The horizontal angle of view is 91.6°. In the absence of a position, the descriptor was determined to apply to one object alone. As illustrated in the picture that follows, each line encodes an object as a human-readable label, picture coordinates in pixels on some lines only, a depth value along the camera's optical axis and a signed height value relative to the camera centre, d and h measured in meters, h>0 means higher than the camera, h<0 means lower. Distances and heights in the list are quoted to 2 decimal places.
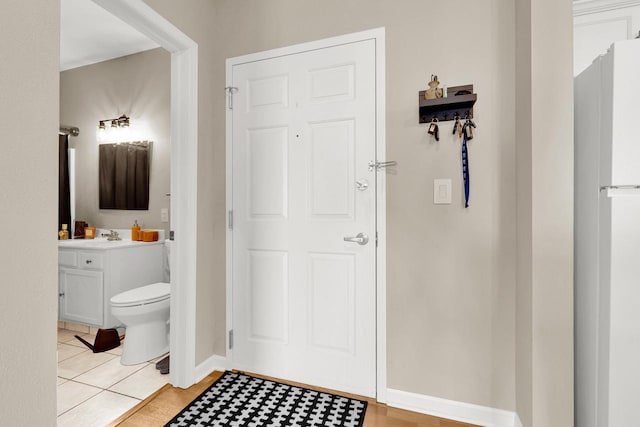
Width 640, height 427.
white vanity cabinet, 2.59 -0.55
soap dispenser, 2.89 -0.19
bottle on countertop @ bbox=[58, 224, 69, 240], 3.11 -0.21
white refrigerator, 1.14 -0.13
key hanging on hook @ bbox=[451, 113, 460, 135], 1.59 +0.46
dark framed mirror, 2.99 +0.37
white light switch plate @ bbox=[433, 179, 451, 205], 1.64 +0.11
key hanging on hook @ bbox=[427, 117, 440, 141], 1.61 +0.44
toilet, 2.18 -0.79
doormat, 1.58 -1.06
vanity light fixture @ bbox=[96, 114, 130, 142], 3.03 +0.86
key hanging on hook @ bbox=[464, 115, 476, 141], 1.56 +0.43
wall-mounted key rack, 1.54 +0.54
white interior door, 1.78 -0.03
